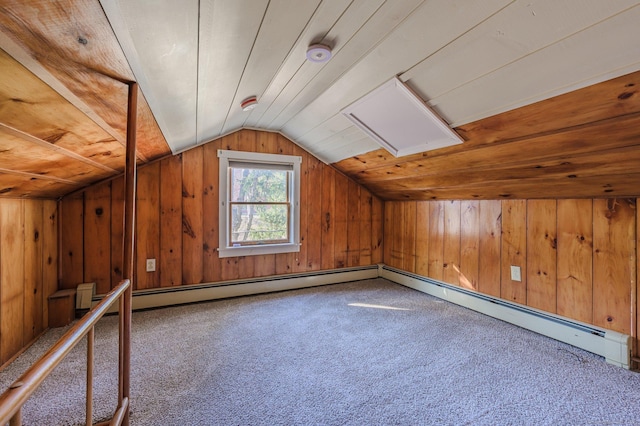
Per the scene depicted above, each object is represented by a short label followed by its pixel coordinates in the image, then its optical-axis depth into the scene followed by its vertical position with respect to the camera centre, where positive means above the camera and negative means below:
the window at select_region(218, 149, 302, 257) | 3.10 +0.15
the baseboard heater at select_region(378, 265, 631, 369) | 1.88 -0.86
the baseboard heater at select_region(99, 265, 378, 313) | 2.78 -0.79
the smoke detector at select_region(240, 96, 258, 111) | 2.05 +0.83
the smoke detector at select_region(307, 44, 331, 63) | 1.41 +0.83
